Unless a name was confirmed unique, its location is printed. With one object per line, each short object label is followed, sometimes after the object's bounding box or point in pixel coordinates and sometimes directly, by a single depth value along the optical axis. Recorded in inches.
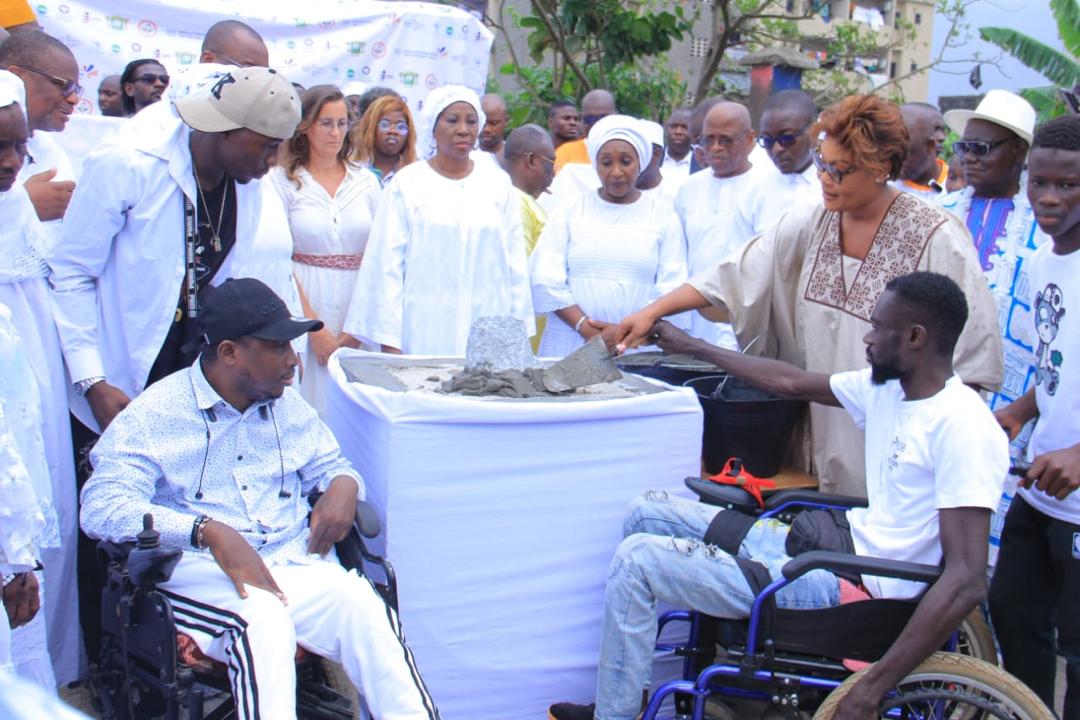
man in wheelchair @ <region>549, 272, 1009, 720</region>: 107.8
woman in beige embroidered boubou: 137.3
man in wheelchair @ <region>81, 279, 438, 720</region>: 107.4
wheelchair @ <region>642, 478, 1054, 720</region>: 110.5
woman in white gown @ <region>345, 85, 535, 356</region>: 187.2
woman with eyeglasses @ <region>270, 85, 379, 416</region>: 185.8
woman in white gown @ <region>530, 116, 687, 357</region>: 196.5
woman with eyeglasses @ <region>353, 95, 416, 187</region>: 221.5
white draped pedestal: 125.3
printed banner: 284.2
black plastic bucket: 146.3
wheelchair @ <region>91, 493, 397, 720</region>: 103.3
